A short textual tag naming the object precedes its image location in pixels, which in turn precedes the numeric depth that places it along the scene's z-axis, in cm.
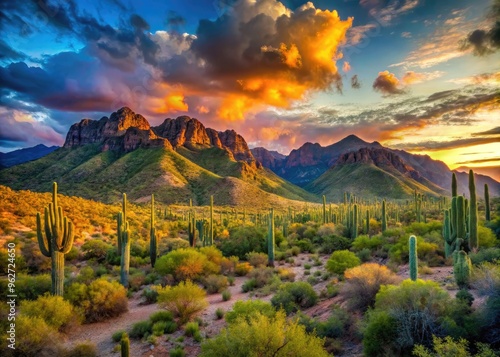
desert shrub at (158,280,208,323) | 1309
